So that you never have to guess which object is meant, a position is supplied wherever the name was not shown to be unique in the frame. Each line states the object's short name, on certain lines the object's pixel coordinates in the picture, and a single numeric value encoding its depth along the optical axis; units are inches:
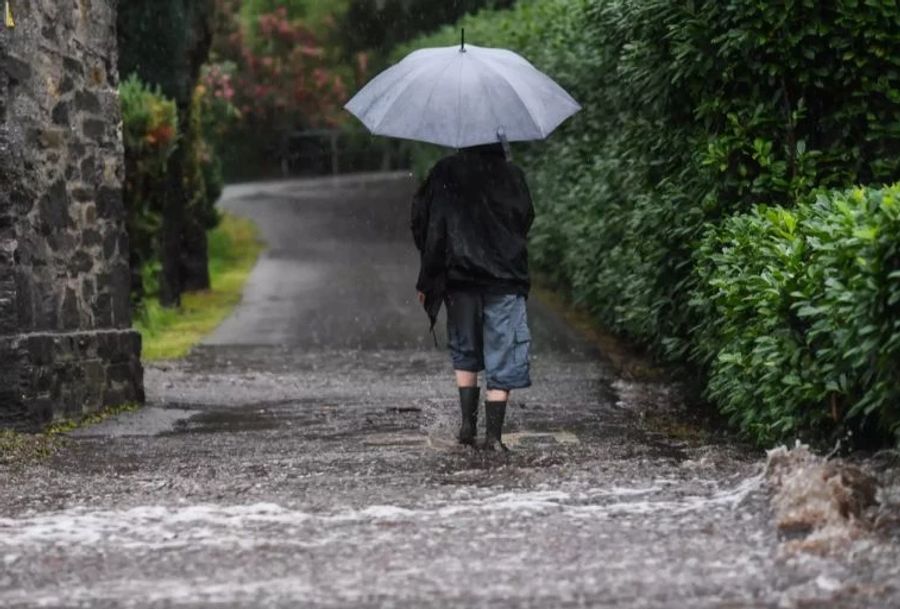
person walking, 717.3
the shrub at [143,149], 1424.7
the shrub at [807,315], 517.7
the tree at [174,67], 1521.9
